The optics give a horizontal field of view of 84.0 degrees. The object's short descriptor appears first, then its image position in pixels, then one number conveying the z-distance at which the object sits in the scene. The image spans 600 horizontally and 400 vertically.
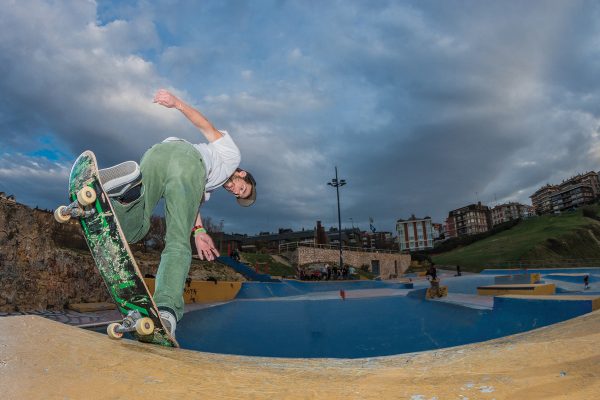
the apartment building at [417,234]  124.56
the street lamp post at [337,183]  35.48
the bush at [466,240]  79.06
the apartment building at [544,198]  127.25
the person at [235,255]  28.17
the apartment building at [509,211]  131.85
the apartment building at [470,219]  125.88
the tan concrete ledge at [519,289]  10.51
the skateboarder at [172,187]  2.14
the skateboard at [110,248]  1.96
